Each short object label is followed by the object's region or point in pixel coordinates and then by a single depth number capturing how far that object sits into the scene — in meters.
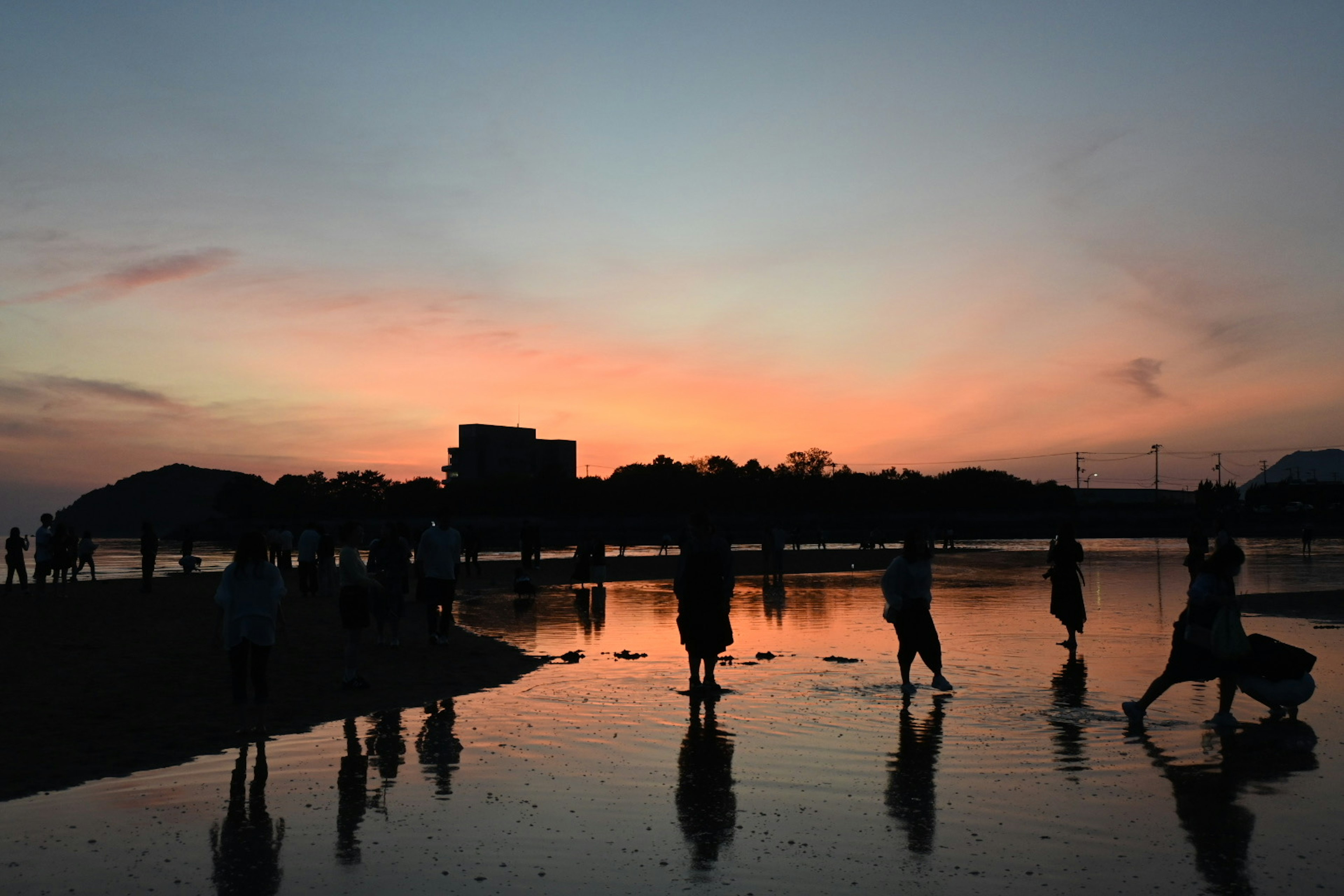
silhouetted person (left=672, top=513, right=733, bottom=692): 11.80
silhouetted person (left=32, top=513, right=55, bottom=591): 25.23
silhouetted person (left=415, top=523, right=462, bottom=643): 15.83
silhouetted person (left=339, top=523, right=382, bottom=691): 11.80
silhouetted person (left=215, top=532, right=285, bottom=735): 9.52
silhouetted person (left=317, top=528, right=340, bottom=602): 25.52
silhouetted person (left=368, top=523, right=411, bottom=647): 16.20
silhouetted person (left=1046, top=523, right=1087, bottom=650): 15.24
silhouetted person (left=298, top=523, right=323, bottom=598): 26.05
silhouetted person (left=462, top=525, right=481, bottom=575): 37.25
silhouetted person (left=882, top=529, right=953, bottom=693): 11.68
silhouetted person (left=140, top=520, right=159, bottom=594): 28.17
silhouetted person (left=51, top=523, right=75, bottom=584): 26.12
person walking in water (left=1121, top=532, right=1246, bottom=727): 9.75
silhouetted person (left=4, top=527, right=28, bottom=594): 26.72
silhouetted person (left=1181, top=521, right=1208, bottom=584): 16.81
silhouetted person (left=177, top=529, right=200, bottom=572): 37.22
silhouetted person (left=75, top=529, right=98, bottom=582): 31.81
